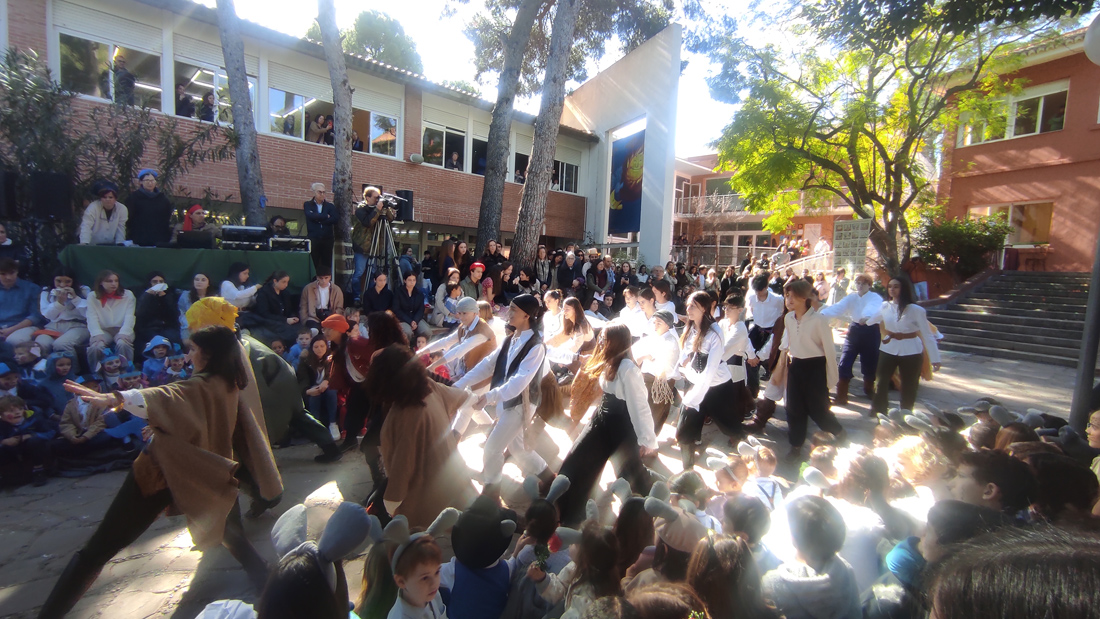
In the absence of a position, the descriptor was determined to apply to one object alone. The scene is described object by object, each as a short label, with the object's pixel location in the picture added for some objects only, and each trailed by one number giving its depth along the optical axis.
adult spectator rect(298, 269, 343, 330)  7.72
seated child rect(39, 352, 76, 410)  5.37
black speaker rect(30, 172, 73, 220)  6.77
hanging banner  17.03
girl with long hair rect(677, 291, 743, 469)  4.64
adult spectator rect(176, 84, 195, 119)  12.06
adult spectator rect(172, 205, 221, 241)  8.18
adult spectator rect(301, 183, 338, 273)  9.32
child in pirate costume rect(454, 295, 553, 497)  3.95
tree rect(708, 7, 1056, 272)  14.70
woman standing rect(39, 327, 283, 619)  2.68
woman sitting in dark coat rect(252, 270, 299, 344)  7.25
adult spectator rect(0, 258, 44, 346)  6.21
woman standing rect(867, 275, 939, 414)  5.72
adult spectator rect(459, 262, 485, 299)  9.45
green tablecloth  6.72
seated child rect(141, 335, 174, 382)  5.95
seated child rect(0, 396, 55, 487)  4.49
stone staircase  11.40
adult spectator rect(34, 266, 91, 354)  6.20
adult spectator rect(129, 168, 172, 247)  7.48
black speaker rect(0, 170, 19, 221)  6.49
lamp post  4.19
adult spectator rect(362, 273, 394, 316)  8.28
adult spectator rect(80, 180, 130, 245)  7.04
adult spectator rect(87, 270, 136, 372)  6.23
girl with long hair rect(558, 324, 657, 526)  3.64
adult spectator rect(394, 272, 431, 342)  8.44
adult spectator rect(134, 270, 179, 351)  6.66
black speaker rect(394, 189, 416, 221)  10.16
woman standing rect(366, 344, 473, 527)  3.22
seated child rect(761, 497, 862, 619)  2.02
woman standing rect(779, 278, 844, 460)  5.02
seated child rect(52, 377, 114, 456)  4.84
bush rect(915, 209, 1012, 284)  16.12
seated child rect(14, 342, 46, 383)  5.63
